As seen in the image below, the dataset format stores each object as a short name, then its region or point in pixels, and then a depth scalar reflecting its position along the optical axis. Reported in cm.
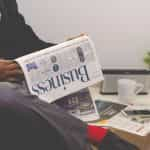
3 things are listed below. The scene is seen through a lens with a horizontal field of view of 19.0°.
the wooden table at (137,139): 187
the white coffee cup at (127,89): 222
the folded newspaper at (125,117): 192
